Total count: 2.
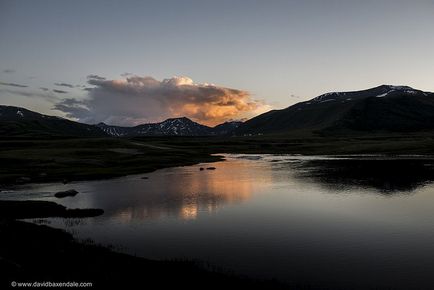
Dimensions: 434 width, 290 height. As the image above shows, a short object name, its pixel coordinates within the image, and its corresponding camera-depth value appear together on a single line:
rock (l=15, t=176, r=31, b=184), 83.38
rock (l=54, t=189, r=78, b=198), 67.38
